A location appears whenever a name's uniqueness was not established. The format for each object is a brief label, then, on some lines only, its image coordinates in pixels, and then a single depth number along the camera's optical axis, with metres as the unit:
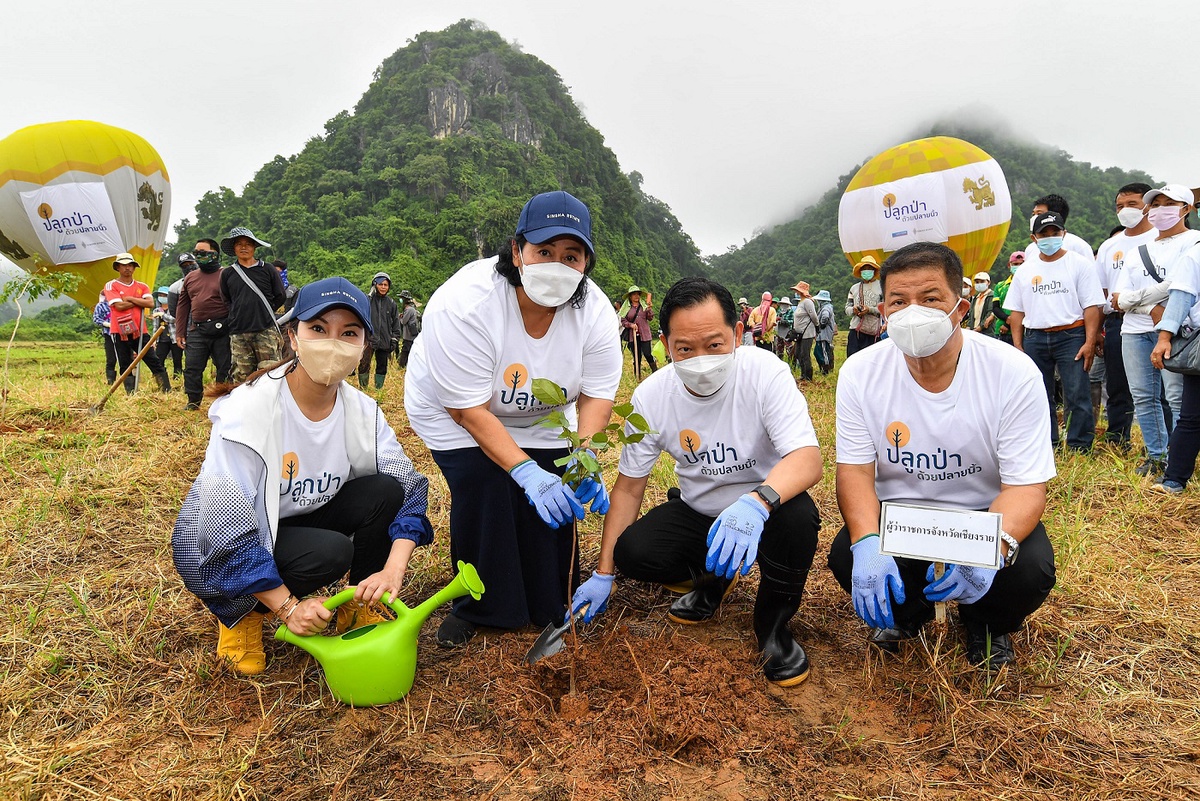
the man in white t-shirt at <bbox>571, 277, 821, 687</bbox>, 2.08
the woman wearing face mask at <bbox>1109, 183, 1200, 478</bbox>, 3.84
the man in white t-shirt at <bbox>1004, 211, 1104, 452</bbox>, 4.45
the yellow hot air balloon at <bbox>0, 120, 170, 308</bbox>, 10.03
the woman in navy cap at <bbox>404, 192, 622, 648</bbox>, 2.16
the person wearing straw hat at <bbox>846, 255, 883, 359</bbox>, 7.18
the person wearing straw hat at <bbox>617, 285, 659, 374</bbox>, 10.75
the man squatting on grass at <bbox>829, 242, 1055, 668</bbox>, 1.95
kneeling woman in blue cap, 1.93
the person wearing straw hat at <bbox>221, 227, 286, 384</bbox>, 5.77
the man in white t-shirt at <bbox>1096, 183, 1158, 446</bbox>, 4.31
